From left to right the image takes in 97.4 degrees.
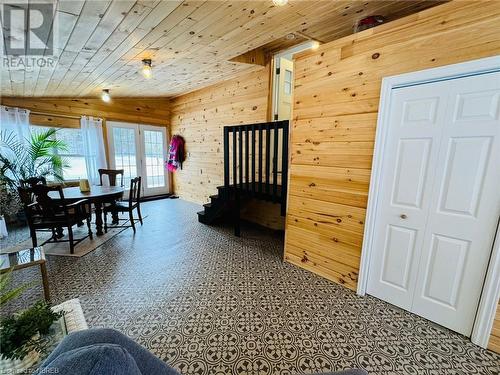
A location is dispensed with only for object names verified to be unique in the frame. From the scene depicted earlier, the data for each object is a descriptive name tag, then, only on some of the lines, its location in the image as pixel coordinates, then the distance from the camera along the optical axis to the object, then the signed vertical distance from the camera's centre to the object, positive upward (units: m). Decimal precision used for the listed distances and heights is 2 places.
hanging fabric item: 6.02 -0.08
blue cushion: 0.52 -0.52
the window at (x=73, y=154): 4.83 -0.16
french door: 5.68 -0.12
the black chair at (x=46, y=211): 2.76 -0.84
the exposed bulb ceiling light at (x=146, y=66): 3.06 +1.13
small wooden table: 1.73 -0.94
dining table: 3.08 -0.71
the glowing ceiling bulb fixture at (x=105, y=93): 4.49 +1.09
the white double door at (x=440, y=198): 1.60 -0.34
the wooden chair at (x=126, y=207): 3.68 -1.00
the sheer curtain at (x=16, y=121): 3.95 +0.44
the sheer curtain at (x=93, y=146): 5.05 +0.03
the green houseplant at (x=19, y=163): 3.61 -0.30
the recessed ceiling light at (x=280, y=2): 1.70 +1.16
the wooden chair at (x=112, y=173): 4.39 -0.51
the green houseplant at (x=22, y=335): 0.95 -0.87
